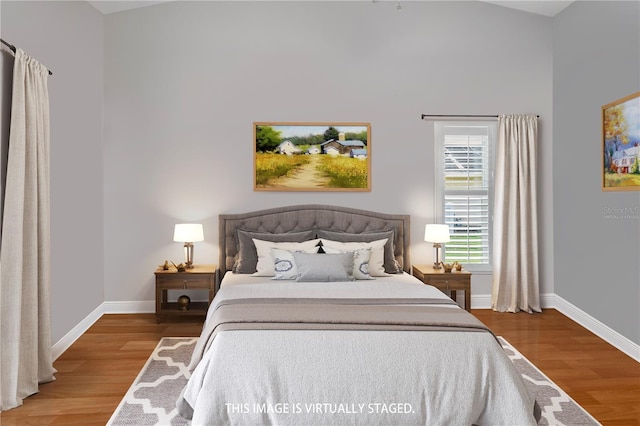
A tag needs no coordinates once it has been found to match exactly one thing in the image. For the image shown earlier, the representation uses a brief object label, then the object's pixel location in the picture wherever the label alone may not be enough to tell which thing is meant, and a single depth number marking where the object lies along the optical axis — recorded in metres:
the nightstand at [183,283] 4.37
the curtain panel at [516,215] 4.79
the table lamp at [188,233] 4.43
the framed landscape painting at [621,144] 3.60
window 4.93
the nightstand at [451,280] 4.44
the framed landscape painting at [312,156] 4.80
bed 2.30
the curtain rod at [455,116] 4.86
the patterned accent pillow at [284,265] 3.97
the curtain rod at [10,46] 2.73
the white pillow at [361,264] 4.03
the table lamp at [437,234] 4.55
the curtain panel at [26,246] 2.71
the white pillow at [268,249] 4.20
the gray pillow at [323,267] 3.82
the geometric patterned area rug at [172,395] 2.58
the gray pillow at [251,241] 4.42
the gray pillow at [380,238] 4.48
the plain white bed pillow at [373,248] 4.24
